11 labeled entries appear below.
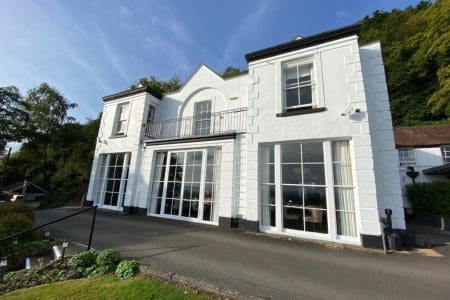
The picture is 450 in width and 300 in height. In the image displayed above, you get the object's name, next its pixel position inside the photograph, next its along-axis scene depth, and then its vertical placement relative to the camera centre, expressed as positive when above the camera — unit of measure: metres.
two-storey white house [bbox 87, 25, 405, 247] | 6.20 +1.39
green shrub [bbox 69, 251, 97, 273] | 4.20 -1.50
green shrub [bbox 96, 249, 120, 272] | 4.18 -1.45
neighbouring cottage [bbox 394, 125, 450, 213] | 15.43 +3.55
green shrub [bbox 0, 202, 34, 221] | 6.80 -0.87
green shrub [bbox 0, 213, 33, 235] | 5.85 -1.15
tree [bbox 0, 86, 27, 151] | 22.22 +6.92
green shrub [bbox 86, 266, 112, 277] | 4.01 -1.61
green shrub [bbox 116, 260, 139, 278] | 3.84 -1.49
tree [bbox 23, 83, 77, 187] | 22.64 +7.42
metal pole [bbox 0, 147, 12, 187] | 27.49 +2.10
